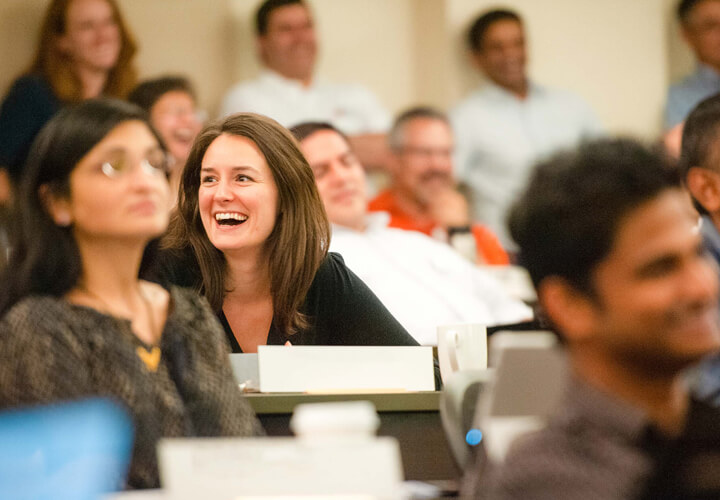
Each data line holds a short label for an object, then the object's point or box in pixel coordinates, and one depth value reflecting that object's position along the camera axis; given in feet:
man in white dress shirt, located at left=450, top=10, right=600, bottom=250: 33.96
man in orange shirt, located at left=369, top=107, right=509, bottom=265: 28.78
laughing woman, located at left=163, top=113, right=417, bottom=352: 16.33
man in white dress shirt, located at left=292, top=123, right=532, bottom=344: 22.25
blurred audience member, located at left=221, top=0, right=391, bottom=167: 31.24
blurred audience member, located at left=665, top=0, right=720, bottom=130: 36.14
